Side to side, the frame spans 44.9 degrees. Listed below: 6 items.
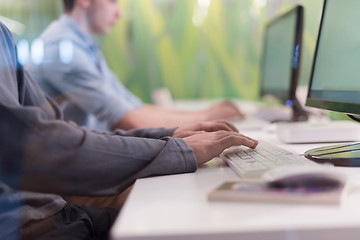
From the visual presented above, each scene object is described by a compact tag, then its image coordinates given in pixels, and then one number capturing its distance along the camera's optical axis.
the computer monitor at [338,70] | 0.83
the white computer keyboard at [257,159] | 0.69
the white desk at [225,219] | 0.45
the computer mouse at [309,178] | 0.54
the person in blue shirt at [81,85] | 1.58
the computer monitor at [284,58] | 1.39
